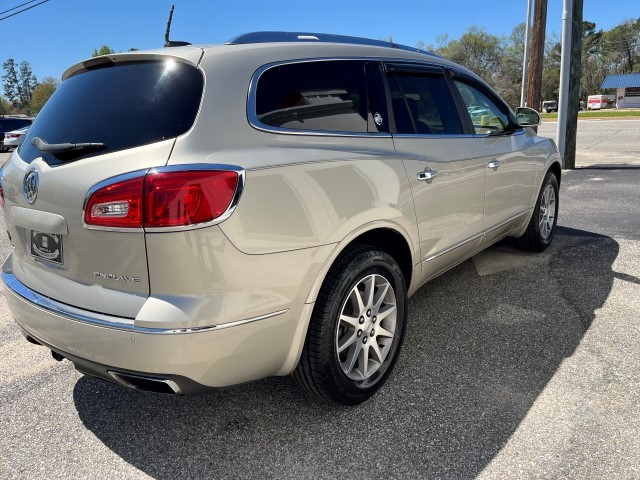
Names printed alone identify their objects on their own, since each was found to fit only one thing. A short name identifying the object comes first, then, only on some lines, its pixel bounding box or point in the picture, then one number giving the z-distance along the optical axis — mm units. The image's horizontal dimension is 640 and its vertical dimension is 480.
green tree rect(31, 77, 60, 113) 93956
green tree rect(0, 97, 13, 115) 104375
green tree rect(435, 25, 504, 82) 72688
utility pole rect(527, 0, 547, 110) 13078
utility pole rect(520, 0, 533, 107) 21281
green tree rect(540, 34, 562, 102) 69312
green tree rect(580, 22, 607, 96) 81938
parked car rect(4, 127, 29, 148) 24500
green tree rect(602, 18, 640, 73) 85188
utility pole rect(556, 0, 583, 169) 10352
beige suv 2045
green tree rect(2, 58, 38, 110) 122562
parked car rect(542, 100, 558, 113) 66625
